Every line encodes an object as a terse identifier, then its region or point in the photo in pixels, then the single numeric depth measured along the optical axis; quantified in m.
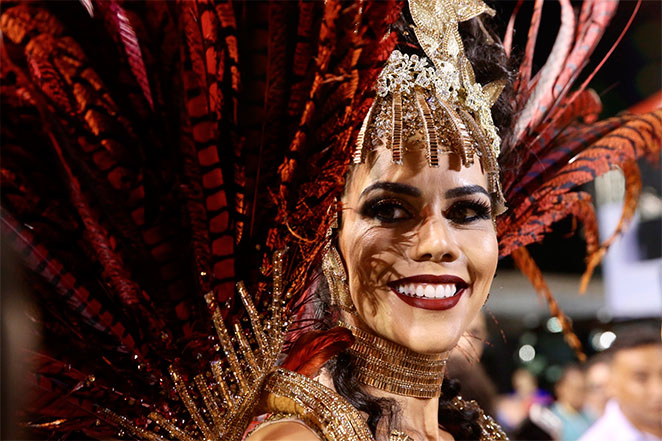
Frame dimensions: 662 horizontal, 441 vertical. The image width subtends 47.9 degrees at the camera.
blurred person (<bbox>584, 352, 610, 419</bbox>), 3.68
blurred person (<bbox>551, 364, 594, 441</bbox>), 4.14
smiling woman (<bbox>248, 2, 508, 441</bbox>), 1.23
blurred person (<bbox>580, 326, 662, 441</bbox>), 3.29
